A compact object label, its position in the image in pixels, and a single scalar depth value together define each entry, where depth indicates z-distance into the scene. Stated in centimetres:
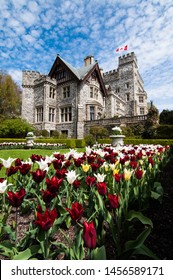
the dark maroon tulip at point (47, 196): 145
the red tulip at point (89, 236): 98
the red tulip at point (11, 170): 223
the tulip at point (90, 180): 193
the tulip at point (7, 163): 235
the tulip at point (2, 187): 164
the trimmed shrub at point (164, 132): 1760
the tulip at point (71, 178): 191
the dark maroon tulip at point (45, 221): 113
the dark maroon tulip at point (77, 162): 262
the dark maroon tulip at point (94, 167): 241
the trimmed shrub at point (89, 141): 1696
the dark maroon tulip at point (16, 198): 143
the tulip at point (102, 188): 162
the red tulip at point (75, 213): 119
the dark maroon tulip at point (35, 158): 290
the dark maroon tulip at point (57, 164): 251
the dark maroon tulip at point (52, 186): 155
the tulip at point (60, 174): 206
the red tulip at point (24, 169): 222
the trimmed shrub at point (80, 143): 1664
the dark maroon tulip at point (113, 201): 140
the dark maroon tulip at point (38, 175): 189
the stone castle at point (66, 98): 2458
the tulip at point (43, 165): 235
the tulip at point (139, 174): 209
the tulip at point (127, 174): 195
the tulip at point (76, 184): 185
